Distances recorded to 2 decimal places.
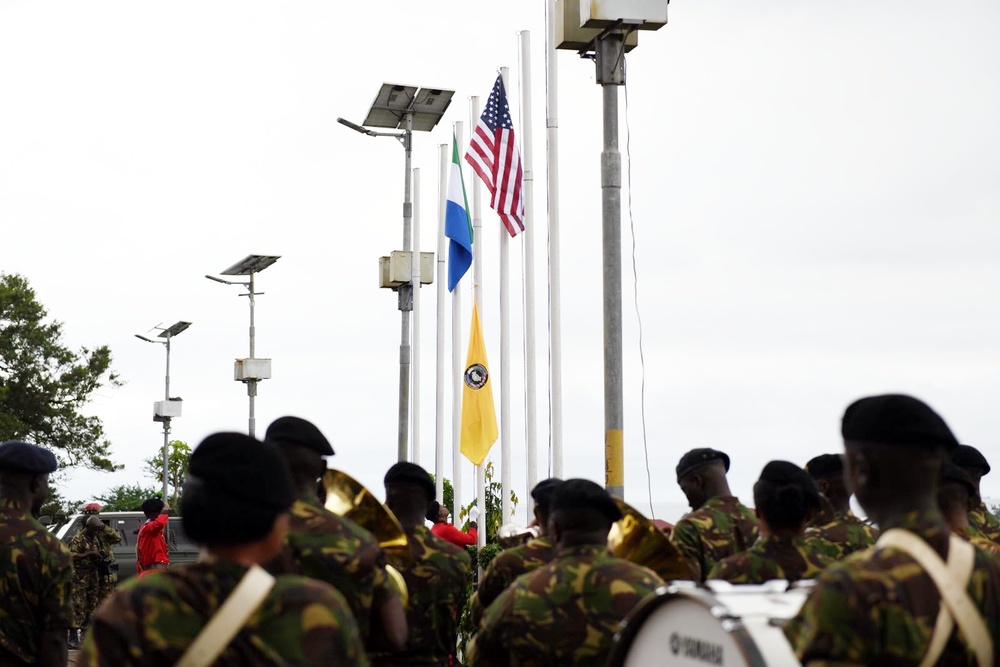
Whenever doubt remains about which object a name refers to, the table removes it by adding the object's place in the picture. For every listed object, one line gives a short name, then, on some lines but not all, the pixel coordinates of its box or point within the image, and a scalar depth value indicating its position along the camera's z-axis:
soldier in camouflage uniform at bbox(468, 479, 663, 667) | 4.92
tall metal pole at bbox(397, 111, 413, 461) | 22.39
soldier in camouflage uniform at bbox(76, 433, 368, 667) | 3.02
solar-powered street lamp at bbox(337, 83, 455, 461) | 21.55
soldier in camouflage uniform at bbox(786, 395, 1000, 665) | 3.17
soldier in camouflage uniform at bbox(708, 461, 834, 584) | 5.59
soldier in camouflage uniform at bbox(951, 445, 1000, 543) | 7.49
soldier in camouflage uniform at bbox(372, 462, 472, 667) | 6.77
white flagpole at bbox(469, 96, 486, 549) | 20.48
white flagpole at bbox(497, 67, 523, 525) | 18.15
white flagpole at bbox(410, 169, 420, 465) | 23.41
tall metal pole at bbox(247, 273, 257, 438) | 36.94
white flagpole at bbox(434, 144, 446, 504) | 23.23
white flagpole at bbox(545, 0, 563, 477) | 15.56
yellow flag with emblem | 19.19
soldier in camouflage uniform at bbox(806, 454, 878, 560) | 6.75
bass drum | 3.43
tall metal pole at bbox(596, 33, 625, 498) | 10.34
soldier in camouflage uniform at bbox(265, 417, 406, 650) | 4.99
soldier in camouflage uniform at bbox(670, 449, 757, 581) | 7.05
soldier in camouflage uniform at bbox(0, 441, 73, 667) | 5.84
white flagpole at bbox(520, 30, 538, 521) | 17.45
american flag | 17.36
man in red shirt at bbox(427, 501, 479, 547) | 11.59
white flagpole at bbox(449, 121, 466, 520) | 21.42
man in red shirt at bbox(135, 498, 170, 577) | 17.56
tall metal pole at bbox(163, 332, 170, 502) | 43.72
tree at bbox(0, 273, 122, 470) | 48.62
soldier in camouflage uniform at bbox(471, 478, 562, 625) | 6.42
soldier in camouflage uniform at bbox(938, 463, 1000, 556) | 5.89
